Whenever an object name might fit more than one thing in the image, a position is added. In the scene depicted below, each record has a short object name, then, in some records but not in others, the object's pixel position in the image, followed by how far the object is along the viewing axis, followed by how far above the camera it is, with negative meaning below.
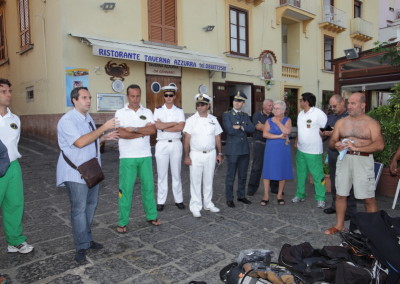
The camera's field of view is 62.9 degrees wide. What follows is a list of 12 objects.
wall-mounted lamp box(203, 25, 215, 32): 12.71 +3.61
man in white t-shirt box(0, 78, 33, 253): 3.34 -0.63
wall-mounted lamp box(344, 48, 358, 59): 7.70 +1.53
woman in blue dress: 5.14 -0.49
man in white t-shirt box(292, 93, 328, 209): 5.07 -0.35
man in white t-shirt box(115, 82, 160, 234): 4.09 -0.42
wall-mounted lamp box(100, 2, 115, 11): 10.02 +3.61
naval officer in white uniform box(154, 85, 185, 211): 4.93 -0.37
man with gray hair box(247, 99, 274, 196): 5.85 -0.59
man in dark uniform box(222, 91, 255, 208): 5.12 -0.30
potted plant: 5.56 -0.42
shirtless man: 3.80 -0.39
